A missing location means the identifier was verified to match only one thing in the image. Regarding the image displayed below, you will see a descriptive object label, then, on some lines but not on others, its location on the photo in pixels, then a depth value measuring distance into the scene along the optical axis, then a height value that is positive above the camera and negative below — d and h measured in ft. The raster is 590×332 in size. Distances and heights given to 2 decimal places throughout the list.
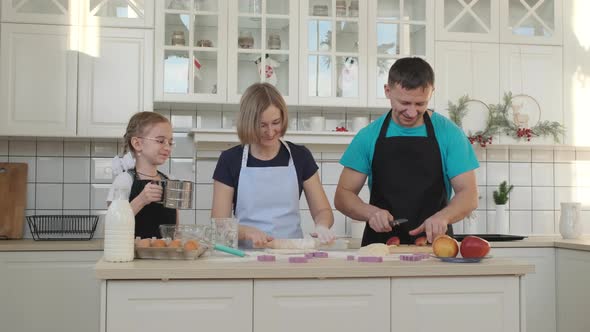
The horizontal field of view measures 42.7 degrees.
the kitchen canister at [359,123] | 13.21 +1.03
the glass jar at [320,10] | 13.01 +2.96
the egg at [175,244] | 6.11 -0.53
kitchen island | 5.53 -0.87
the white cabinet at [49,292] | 11.44 -1.74
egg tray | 6.06 -0.60
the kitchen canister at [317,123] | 13.05 +1.01
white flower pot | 13.89 -0.68
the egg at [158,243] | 6.12 -0.52
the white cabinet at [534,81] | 13.52 +1.85
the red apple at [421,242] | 7.45 -0.59
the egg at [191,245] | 6.08 -0.53
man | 7.88 +0.15
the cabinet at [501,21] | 13.44 +2.95
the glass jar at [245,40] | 12.69 +2.36
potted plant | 13.91 -0.44
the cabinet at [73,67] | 12.10 +1.81
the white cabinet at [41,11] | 12.16 +2.71
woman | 7.86 -0.06
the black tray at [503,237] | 12.92 -0.93
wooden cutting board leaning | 12.54 -0.35
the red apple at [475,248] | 6.19 -0.54
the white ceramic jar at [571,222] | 12.93 -0.65
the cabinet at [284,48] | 12.50 +2.26
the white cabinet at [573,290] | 11.93 -1.72
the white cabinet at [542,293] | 12.62 -1.84
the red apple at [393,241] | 7.48 -0.59
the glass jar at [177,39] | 12.55 +2.34
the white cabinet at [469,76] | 13.24 +1.90
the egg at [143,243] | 6.13 -0.52
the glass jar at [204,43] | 12.60 +2.29
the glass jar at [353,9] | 13.05 +2.99
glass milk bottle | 5.88 -0.43
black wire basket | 12.44 -0.79
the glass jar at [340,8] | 13.01 +2.99
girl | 8.17 +0.19
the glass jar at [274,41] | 12.81 +2.37
